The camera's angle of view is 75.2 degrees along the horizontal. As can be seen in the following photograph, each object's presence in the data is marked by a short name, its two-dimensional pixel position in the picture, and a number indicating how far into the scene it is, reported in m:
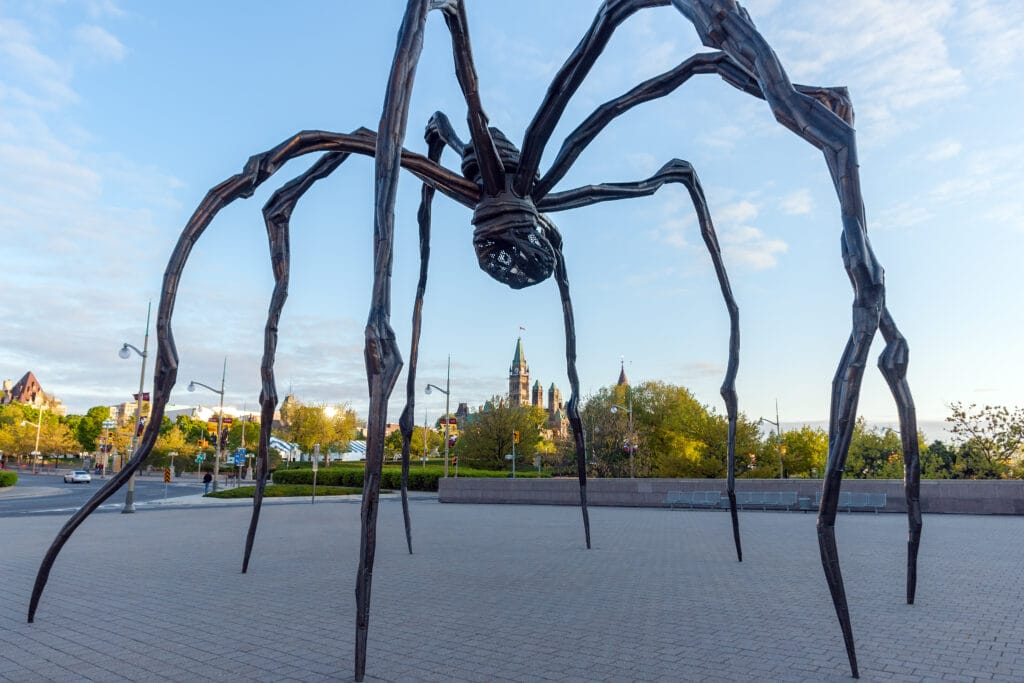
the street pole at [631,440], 34.64
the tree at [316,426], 60.31
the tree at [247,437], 79.74
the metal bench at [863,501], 17.73
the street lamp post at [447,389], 33.77
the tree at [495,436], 43.31
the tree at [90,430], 83.62
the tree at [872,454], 30.58
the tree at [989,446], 24.64
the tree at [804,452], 40.19
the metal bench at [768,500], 19.09
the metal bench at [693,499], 19.73
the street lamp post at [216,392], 31.55
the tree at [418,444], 74.25
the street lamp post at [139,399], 18.34
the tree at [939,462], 25.24
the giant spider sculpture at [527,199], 3.06
